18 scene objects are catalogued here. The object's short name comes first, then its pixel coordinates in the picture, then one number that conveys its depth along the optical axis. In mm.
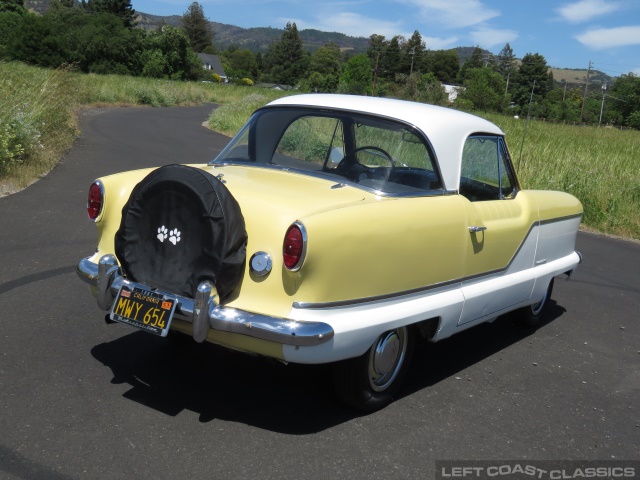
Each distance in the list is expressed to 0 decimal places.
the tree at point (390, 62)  105462
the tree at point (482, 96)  43062
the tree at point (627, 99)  85125
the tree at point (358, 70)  71125
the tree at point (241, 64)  147500
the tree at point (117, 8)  99250
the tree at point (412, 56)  113575
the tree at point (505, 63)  117062
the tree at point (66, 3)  135912
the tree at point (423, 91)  27828
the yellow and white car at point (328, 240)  3354
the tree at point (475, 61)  120538
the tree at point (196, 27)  148125
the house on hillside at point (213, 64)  132500
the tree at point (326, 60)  134875
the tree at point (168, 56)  71875
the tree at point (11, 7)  85838
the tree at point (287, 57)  142125
